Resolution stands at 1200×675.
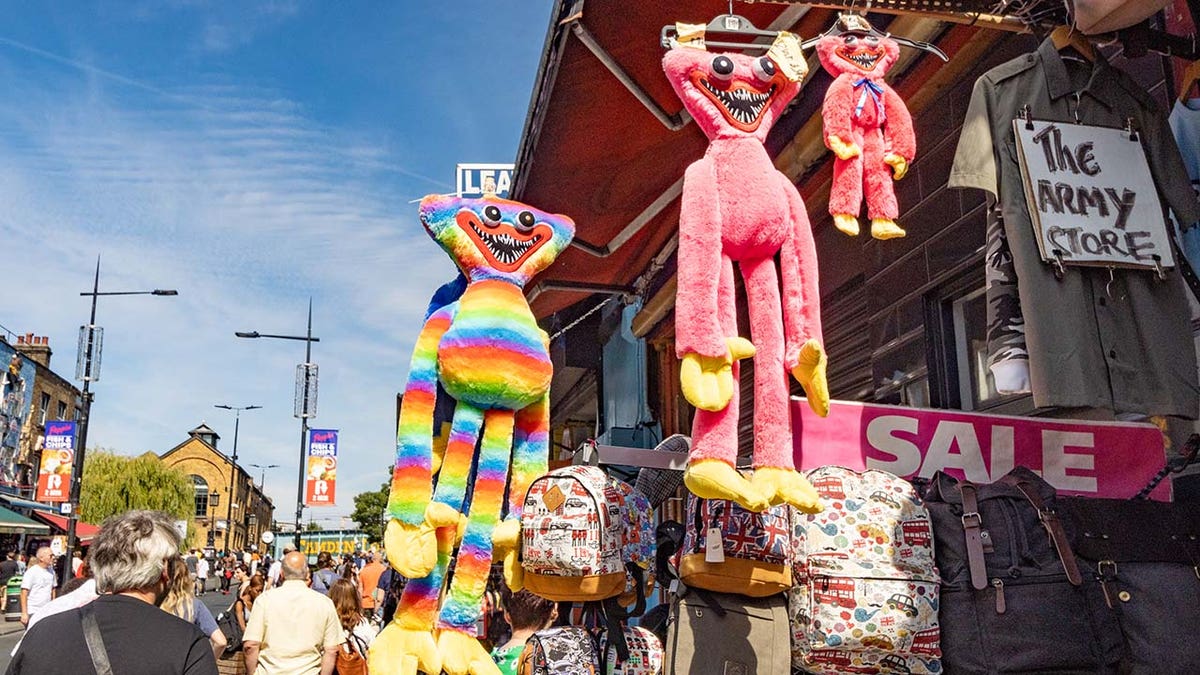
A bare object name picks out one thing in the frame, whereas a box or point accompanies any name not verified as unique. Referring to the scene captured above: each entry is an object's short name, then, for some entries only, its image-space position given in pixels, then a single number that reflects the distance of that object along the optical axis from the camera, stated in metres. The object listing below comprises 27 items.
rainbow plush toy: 4.12
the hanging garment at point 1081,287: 2.77
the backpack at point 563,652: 3.29
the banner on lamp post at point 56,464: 26.30
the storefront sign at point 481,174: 8.57
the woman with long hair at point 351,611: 6.72
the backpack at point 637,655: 3.31
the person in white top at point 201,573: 27.11
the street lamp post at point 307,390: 19.94
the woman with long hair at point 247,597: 7.89
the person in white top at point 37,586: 10.93
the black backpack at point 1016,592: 2.58
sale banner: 3.30
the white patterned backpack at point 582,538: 3.21
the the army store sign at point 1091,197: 2.85
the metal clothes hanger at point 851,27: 3.19
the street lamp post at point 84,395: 17.48
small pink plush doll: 3.04
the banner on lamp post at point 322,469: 20.45
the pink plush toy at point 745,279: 2.61
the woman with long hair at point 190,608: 5.08
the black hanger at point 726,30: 3.20
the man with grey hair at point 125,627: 2.54
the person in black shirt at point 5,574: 21.27
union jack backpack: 2.68
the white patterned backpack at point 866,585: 2.57
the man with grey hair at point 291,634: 5.82
